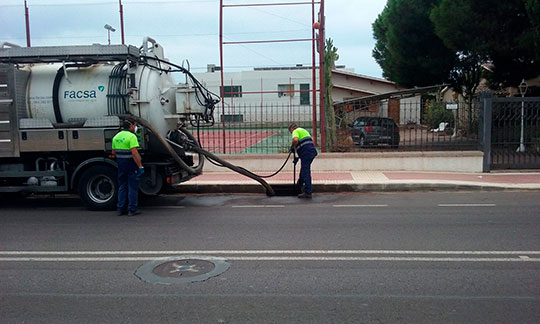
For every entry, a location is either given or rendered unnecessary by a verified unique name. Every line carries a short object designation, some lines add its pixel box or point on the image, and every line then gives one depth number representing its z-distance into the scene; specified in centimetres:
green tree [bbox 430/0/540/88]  1630
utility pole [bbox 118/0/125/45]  1433
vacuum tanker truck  952
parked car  1483
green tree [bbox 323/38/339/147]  1484
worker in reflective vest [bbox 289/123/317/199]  1077
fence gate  1343
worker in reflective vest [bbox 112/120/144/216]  887
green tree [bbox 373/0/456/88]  2198
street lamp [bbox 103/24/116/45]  1479
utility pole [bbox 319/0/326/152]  1405
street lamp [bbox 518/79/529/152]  1333
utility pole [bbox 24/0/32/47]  1427
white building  1499
